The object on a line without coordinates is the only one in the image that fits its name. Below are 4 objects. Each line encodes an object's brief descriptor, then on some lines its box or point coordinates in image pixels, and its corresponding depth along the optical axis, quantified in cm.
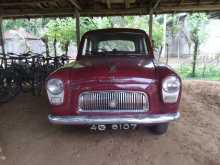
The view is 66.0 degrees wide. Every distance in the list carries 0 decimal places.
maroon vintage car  212
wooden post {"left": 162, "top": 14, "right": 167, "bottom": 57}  1068
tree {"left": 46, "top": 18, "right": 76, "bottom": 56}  1010
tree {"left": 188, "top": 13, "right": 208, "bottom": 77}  956
